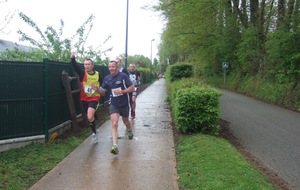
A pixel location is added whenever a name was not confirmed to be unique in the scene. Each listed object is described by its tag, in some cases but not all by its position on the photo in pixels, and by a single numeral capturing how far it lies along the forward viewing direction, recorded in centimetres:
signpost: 3190
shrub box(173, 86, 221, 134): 829
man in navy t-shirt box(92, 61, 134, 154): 679
